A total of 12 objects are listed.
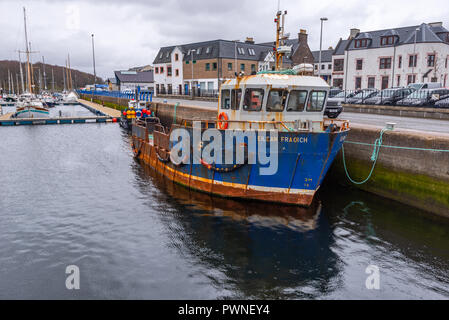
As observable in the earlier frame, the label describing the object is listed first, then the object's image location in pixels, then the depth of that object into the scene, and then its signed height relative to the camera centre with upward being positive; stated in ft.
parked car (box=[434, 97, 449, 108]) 84.28 +0.70
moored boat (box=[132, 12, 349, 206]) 42.45 -4.31
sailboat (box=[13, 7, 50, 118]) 150.51 -2.36
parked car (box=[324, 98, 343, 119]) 78.33 -0.74
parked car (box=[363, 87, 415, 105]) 101.24 +2.97
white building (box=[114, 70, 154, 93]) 309.42 +23.99
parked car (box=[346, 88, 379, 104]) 112.51 +3.29
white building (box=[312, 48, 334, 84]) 236.43 +29.23
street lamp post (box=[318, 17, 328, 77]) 106.42 +27.08
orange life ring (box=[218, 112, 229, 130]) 48.75 -2.37
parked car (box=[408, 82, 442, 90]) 109.70 +6.53
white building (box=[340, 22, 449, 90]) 160.56 +24.72
